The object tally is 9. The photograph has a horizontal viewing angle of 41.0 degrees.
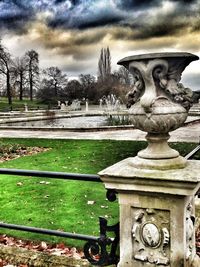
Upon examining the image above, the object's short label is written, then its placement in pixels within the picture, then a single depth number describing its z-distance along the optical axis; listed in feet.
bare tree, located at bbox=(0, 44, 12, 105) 120.29
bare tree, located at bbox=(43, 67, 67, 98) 179.97
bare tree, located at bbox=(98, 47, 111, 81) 252.05
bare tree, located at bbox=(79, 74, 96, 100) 171.24
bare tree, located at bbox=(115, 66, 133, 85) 193.76
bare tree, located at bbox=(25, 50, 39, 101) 145.26
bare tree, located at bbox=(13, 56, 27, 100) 140.13
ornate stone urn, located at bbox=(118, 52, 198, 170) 6.37
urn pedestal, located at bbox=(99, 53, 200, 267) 6.36
